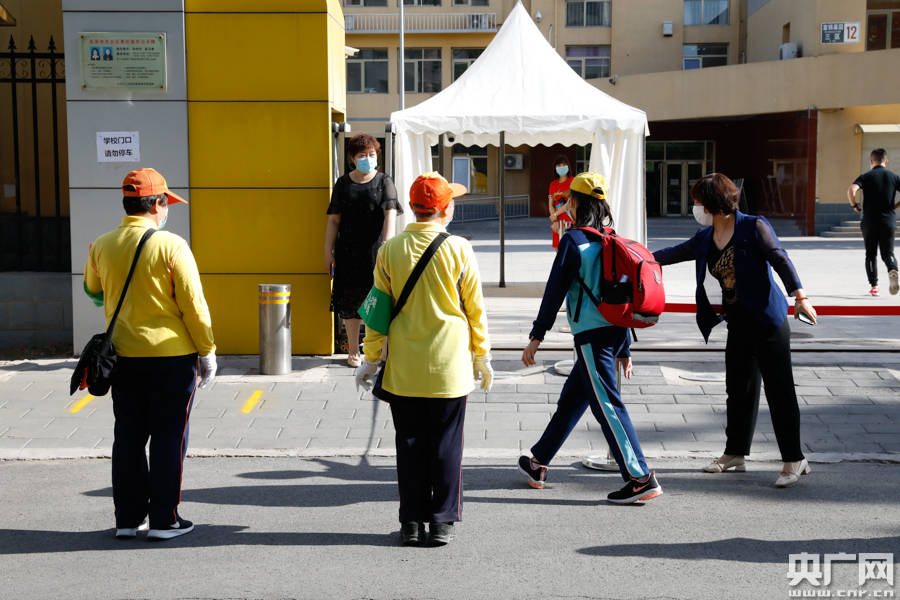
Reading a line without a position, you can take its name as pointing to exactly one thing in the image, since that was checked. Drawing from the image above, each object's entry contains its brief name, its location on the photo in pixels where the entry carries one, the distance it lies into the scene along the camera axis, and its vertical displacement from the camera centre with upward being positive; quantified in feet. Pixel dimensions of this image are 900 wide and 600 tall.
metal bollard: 28.37 -3.50
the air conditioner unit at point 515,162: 142.03 +5.99
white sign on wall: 30.04 +1.83
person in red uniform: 43.04 +0.48
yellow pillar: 29.99 +1.54
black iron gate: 31.81 +0.75
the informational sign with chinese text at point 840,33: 102.17 +17.08
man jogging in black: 44.45 -0.08
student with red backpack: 17.47 -2.07
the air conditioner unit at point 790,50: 107.24 +16.11
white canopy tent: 40.73 +3.40
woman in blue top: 18.37 -1.84
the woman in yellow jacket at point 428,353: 15.55 -2.24
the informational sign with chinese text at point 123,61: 29.73 +4.23
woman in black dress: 28.12 -0.46
